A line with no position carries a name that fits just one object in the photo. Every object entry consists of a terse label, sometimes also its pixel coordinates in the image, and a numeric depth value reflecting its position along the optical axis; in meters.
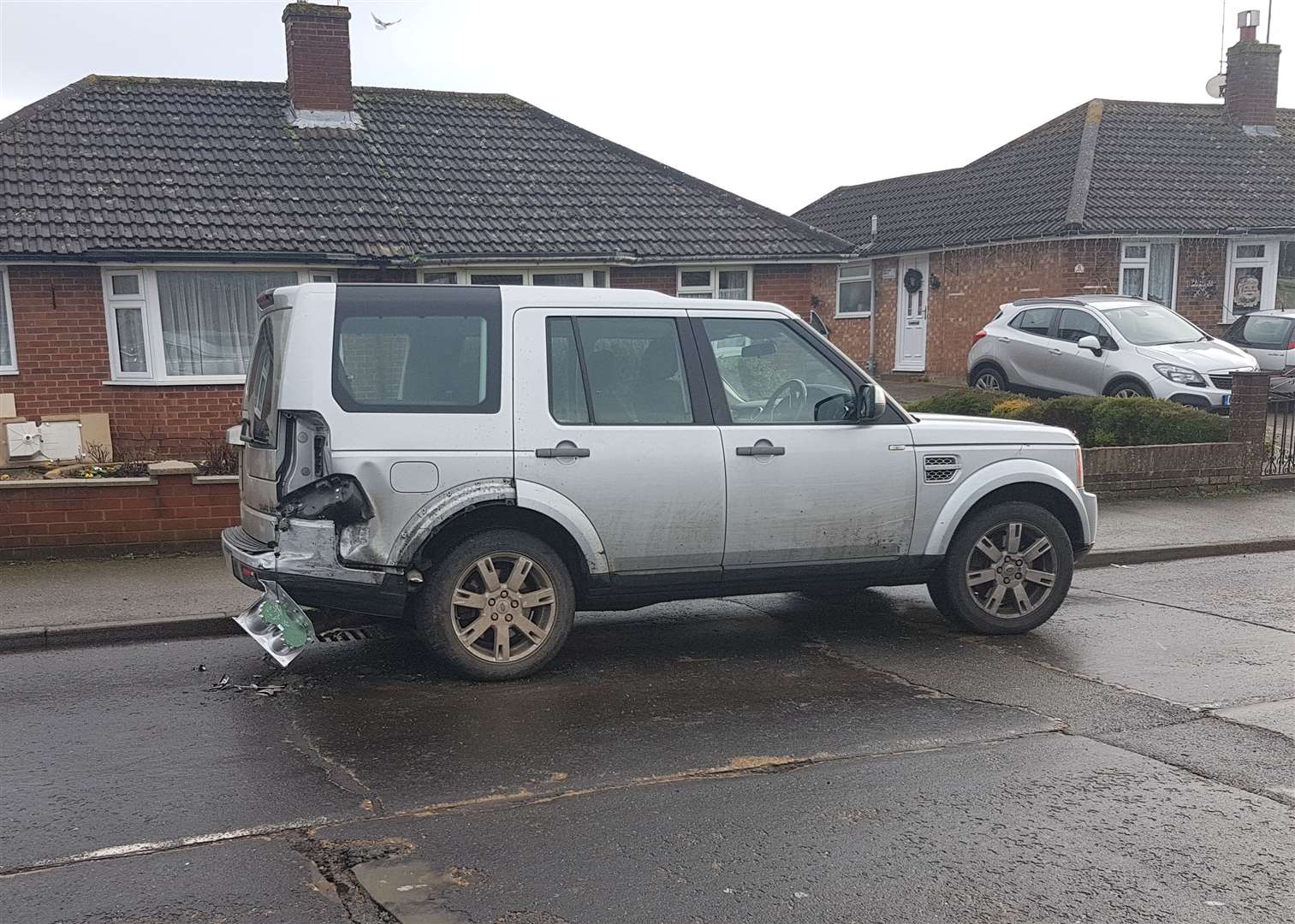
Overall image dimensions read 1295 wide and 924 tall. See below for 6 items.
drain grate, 6.23
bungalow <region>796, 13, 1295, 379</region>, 20.69
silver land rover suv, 5.66
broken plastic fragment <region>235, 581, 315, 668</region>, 5.75
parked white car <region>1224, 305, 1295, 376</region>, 17.80
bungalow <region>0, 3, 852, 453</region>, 13.95
